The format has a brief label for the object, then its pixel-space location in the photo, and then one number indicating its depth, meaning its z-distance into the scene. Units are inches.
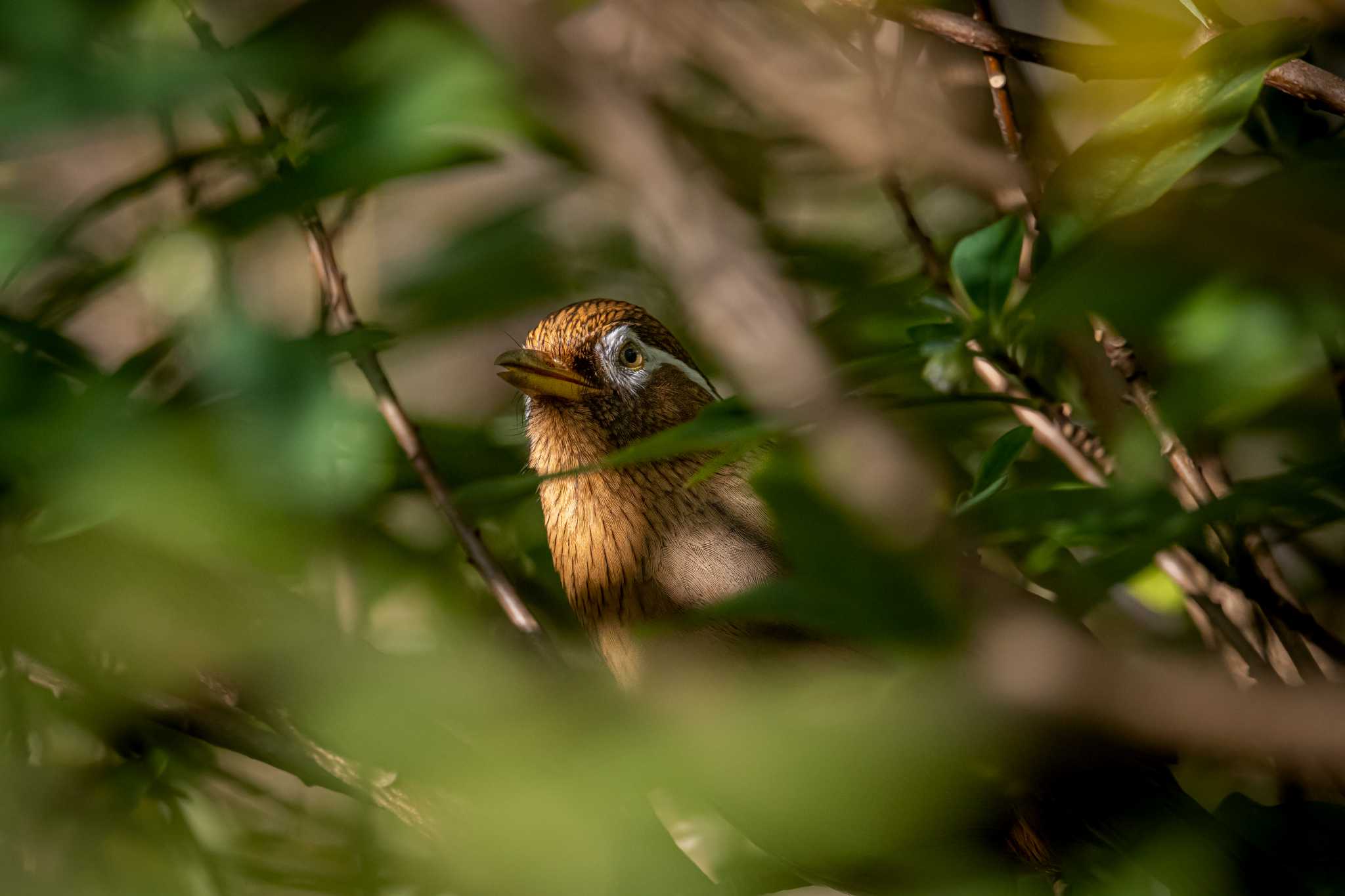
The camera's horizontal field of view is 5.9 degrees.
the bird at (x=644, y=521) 96.3
